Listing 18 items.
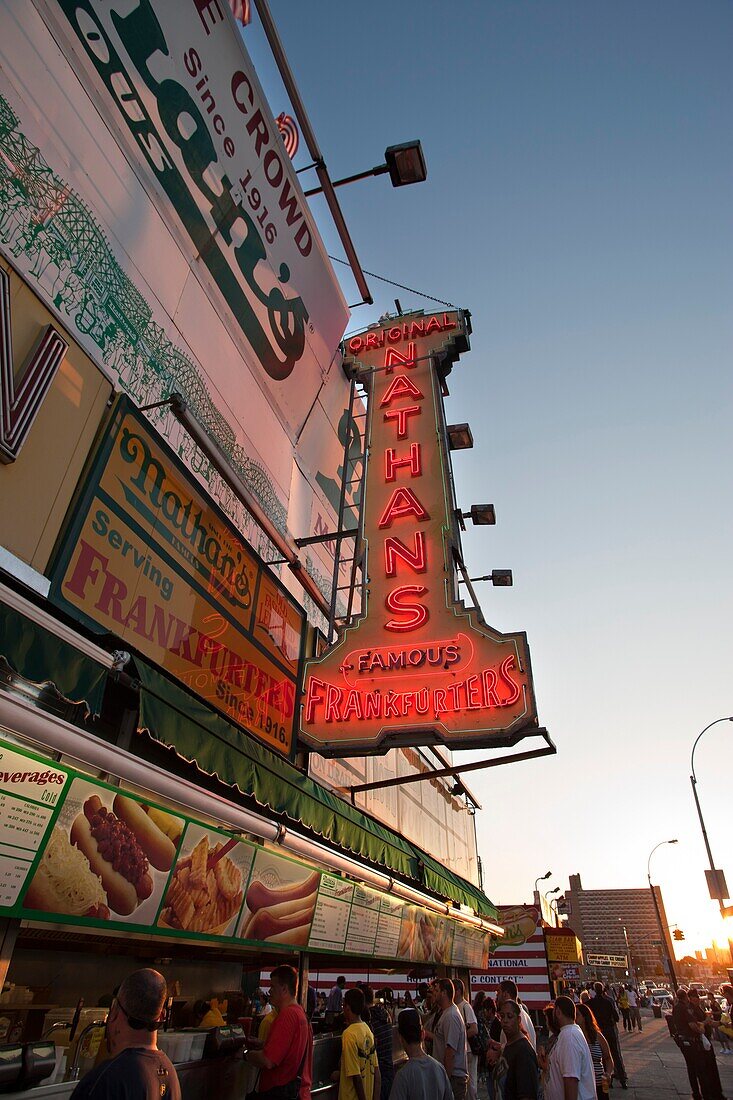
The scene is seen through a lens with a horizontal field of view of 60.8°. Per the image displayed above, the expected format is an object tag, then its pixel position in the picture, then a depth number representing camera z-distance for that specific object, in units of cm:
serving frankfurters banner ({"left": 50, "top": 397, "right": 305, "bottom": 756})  484
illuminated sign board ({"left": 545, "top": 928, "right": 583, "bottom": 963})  2250
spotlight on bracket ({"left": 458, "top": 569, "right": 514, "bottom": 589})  1073
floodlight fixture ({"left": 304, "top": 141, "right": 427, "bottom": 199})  960
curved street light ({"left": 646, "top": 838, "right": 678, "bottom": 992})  2678
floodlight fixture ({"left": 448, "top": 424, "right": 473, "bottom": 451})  1237
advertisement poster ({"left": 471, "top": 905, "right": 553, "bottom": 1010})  2081
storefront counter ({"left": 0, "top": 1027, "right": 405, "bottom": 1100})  439
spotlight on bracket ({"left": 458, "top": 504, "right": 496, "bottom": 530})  1148
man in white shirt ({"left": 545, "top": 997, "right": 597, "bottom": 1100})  502
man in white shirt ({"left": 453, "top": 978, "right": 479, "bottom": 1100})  859
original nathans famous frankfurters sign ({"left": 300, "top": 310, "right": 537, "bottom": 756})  668
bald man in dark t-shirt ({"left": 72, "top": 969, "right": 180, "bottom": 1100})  230
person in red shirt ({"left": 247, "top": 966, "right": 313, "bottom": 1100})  438
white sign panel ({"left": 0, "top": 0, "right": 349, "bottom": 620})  516
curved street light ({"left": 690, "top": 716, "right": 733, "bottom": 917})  1597
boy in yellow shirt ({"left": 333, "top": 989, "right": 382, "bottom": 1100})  505
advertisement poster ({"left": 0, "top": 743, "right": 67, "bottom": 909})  316
